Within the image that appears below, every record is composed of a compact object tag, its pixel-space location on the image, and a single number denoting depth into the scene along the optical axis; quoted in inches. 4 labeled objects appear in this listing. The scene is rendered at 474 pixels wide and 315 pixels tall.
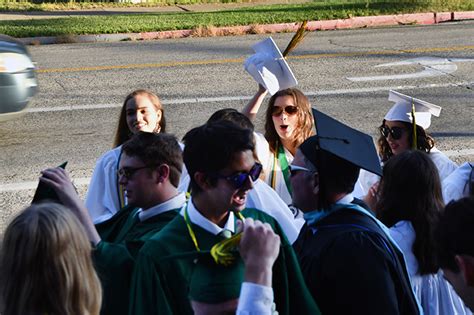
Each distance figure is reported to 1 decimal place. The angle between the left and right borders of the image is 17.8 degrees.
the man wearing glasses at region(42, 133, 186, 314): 261.3
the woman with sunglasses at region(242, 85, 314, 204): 418.3
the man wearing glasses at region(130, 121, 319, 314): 237.0
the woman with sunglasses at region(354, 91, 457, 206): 423.9
